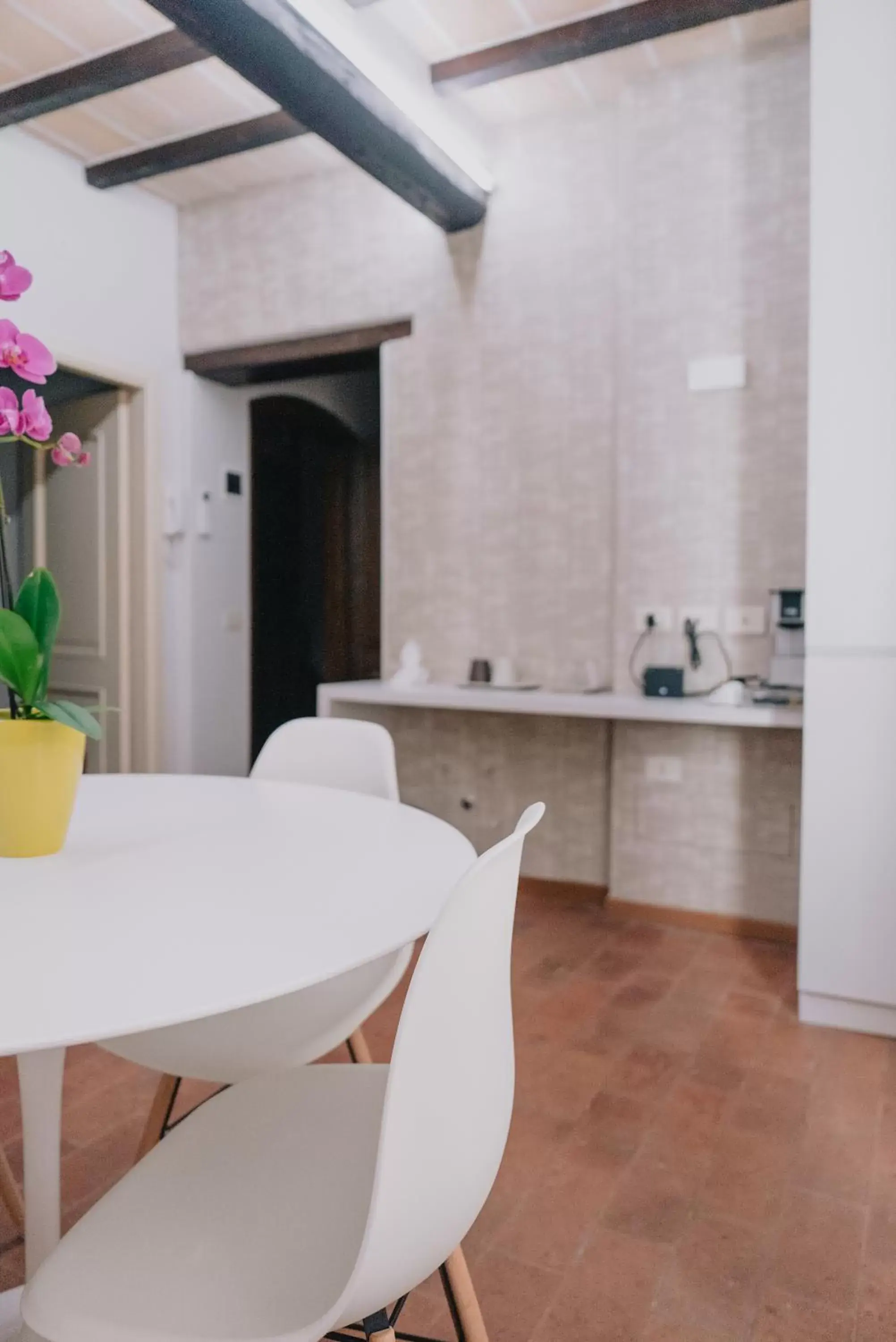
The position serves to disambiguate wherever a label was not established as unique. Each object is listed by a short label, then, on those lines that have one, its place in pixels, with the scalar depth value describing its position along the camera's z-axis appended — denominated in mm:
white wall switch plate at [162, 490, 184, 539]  4508
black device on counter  3268
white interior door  4441
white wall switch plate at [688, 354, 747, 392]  3244
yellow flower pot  1175
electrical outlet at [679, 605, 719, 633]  3350
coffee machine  3084
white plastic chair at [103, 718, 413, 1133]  1363
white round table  777
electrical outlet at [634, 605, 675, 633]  3439
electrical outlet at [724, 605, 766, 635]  3270
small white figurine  3809
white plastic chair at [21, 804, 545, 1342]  767
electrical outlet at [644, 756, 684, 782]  3400
